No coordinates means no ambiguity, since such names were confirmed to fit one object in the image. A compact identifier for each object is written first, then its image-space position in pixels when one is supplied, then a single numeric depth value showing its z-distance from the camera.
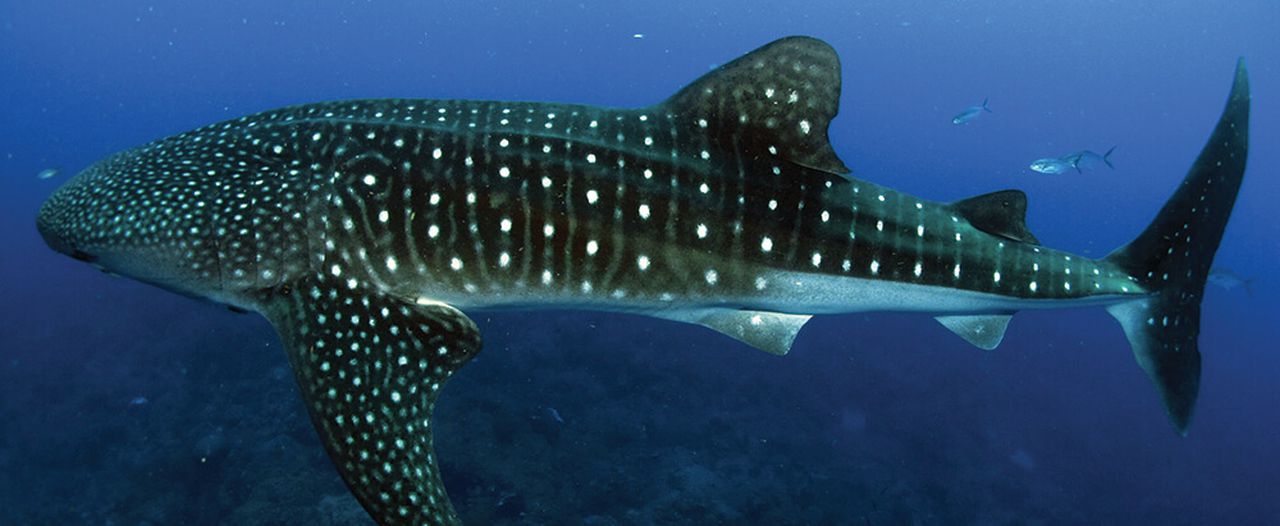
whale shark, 4.06
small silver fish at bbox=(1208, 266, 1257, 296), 17.53
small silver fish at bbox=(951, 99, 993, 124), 19.23
